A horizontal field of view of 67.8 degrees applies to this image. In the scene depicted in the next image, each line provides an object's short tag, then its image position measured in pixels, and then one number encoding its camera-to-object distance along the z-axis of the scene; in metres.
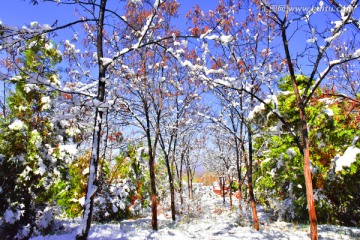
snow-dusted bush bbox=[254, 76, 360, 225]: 11.14
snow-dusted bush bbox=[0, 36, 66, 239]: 8.32
